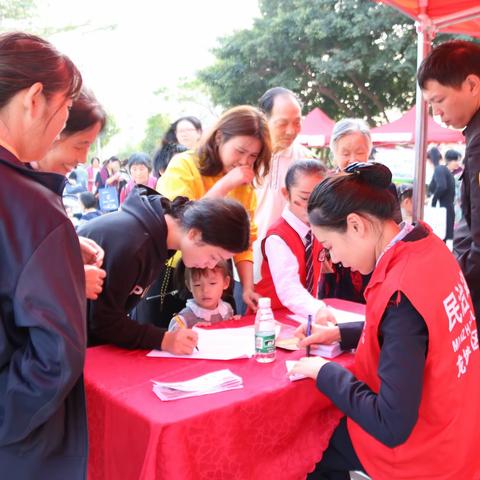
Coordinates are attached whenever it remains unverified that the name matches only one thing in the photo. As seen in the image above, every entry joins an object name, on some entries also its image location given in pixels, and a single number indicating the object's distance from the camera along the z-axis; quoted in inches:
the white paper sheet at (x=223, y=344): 62.3
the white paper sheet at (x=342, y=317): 76.0
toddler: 81.6
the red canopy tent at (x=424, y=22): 112.0
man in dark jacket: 78.6
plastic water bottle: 60.5
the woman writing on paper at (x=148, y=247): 62.6
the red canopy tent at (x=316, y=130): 400.2
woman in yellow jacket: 85.4
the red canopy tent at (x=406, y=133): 338.6
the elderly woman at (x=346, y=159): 97.4
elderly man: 105.1
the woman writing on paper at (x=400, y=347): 44.7
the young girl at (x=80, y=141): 56.6
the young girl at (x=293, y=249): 81.8
